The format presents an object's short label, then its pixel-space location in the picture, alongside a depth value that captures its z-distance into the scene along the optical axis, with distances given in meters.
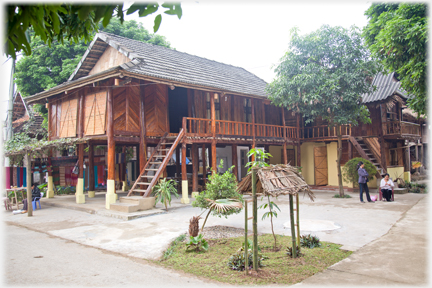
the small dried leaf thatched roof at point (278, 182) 4.87
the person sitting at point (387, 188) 12.73
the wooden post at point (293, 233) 5.31
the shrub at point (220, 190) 7.43
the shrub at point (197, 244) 6.11
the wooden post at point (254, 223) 4.77
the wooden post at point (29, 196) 10.82
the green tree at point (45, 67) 18.22
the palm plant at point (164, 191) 10.71
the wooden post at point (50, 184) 15.48
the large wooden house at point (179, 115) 12.12
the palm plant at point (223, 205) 6.74
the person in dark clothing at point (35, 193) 12.12
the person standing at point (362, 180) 12.43
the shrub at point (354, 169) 14.63
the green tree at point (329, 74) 13.30
